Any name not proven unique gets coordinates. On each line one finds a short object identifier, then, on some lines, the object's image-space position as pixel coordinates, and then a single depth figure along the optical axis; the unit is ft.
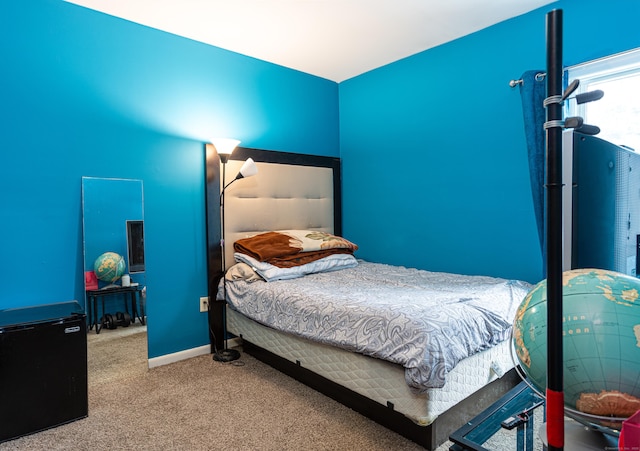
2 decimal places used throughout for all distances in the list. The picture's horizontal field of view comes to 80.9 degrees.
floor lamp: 9.46
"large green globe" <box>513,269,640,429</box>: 2.19
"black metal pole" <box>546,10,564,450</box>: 2.03
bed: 5.70
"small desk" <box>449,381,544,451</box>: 2.99
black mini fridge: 6.15
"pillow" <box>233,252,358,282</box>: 9.26
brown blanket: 9.62
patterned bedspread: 5.37
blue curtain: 6.04
